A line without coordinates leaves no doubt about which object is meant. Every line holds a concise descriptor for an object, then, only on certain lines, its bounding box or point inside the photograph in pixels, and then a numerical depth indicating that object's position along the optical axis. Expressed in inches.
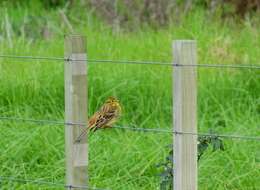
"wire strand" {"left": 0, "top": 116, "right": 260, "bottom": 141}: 340.2
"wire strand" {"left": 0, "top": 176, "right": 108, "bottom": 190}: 344.8
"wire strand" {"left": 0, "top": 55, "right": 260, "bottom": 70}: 303.8
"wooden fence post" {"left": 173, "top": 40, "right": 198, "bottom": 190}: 303.3
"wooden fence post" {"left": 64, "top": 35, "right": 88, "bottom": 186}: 340.8
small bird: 351.9
